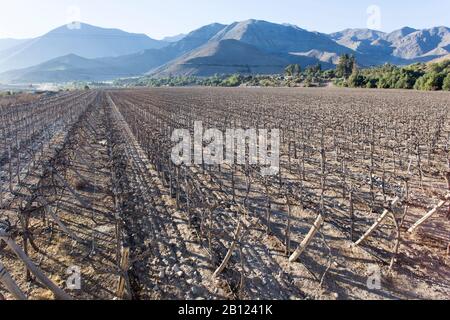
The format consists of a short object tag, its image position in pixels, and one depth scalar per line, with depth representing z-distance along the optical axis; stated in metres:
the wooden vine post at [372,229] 6.05
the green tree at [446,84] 57.72
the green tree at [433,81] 60.94
